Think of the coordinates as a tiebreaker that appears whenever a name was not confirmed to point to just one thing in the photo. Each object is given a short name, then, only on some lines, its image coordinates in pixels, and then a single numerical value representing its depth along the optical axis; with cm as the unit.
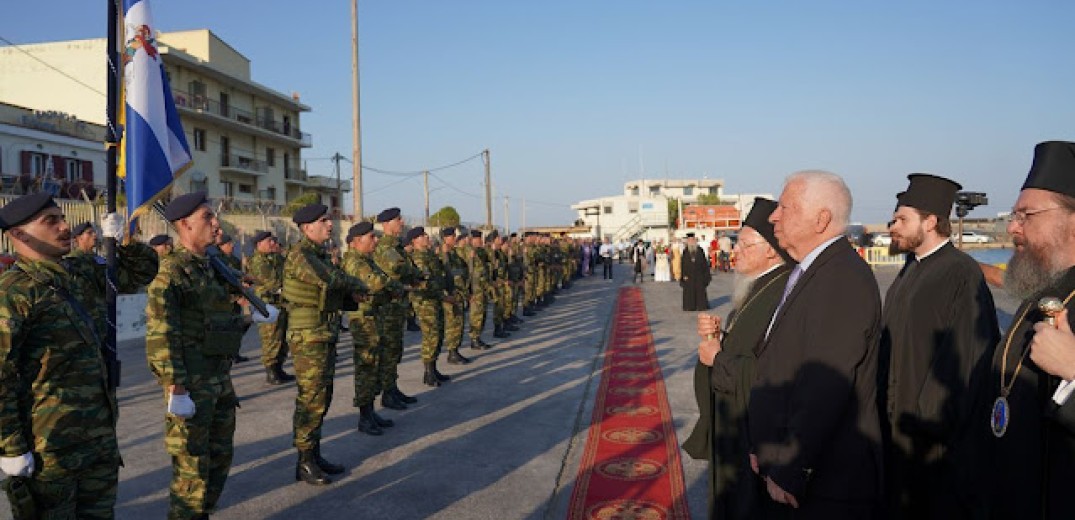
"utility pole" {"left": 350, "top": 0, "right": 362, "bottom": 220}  1714
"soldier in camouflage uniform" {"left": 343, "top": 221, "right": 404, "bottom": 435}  599
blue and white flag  397
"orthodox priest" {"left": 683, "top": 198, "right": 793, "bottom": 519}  276
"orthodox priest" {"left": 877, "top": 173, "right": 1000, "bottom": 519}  279
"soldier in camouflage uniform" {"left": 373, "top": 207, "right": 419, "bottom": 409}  667
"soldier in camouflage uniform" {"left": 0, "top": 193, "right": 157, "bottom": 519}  274
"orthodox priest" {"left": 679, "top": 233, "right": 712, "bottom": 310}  1576
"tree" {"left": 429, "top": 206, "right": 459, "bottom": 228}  4422
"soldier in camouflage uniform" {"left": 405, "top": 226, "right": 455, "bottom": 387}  792
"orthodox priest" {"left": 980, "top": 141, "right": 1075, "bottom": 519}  182
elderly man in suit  220
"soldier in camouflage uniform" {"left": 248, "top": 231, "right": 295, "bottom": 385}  817
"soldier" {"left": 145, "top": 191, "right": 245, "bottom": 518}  349
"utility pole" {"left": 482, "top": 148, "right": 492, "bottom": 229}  3450
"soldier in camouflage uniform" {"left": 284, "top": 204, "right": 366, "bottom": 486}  477
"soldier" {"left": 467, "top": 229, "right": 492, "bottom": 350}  1075
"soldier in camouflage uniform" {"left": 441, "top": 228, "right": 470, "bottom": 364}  927
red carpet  421
